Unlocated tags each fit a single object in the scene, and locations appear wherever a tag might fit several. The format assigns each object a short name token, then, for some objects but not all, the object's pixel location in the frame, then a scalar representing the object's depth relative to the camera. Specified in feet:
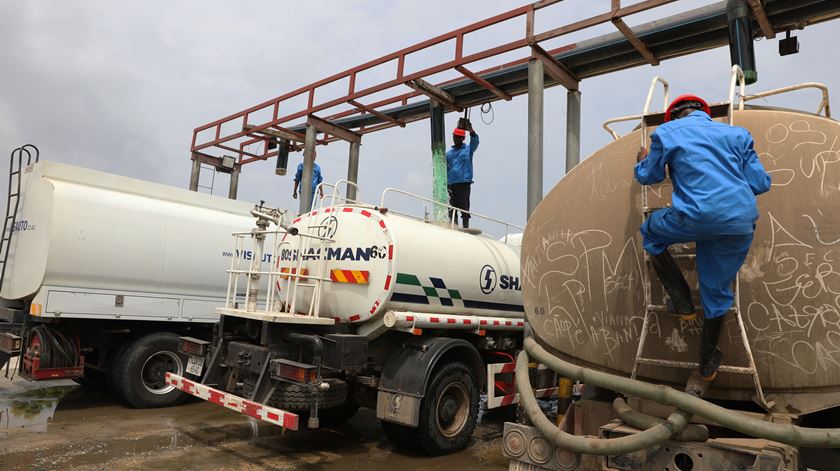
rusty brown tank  9.68
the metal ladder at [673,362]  9.51
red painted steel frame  23.42
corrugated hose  8.77
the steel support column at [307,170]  36.70
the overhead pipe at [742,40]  21.09
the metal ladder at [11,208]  24.95
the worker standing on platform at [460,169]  31.22
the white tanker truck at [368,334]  18.26
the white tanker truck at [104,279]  23.24
